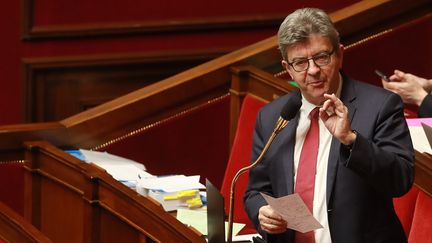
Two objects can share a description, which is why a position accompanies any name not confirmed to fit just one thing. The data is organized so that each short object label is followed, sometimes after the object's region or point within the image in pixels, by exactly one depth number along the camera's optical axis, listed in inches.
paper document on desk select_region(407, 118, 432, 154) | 474.3
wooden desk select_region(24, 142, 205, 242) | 463.6
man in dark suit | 441.9
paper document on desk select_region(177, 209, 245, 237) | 468.0
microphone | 444.5
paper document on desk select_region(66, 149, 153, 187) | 488.0
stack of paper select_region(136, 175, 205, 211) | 477.9
